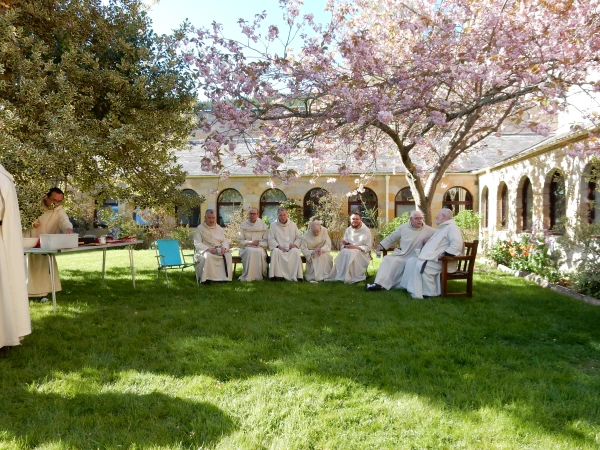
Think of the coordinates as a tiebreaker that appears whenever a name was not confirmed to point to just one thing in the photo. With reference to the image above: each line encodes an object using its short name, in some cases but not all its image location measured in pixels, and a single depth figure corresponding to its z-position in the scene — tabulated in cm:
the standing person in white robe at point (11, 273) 454
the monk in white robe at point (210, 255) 955
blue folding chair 911
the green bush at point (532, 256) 975
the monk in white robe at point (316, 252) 1011
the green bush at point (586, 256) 771
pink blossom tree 707
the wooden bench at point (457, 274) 762
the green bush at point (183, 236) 1812
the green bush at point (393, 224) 1735
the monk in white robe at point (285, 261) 997
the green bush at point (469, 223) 1705
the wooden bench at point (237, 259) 1017
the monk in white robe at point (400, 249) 876
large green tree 650
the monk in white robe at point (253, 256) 998
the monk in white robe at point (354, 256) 969
